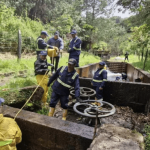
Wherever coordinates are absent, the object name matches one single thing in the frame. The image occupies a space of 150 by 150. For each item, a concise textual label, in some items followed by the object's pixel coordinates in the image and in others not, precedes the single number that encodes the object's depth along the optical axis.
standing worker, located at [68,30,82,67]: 6.65
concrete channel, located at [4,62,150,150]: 2.44
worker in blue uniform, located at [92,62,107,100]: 5.50
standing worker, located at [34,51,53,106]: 4.71
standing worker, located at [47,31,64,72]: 6.81
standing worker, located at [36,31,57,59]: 6.04
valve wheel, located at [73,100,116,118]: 2.87
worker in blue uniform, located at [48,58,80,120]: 4.02
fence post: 8.06
